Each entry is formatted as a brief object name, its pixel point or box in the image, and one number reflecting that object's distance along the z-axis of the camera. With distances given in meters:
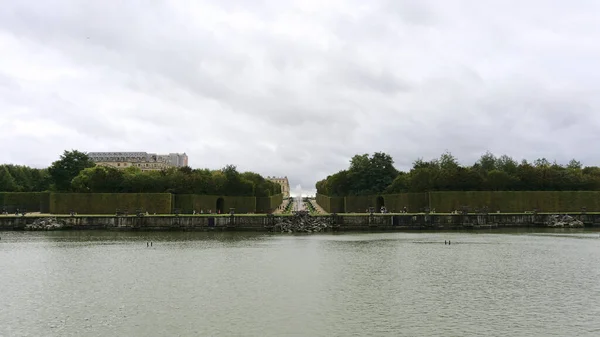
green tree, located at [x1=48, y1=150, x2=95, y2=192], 77.50
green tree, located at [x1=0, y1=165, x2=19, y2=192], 85.56
